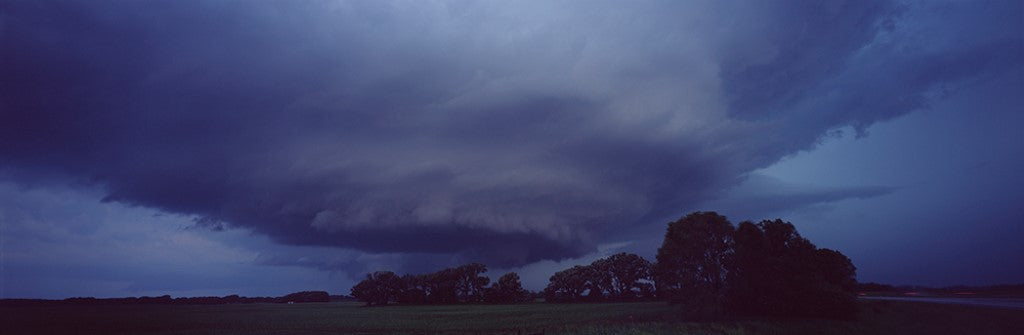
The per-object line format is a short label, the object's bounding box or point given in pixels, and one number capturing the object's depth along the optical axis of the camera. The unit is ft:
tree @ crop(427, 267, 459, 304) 581.94
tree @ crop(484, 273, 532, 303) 560.20
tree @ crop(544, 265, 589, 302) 525.34
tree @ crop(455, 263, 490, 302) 577.43
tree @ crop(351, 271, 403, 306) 626.23
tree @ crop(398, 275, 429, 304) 602.03
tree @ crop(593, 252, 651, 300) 514.68
